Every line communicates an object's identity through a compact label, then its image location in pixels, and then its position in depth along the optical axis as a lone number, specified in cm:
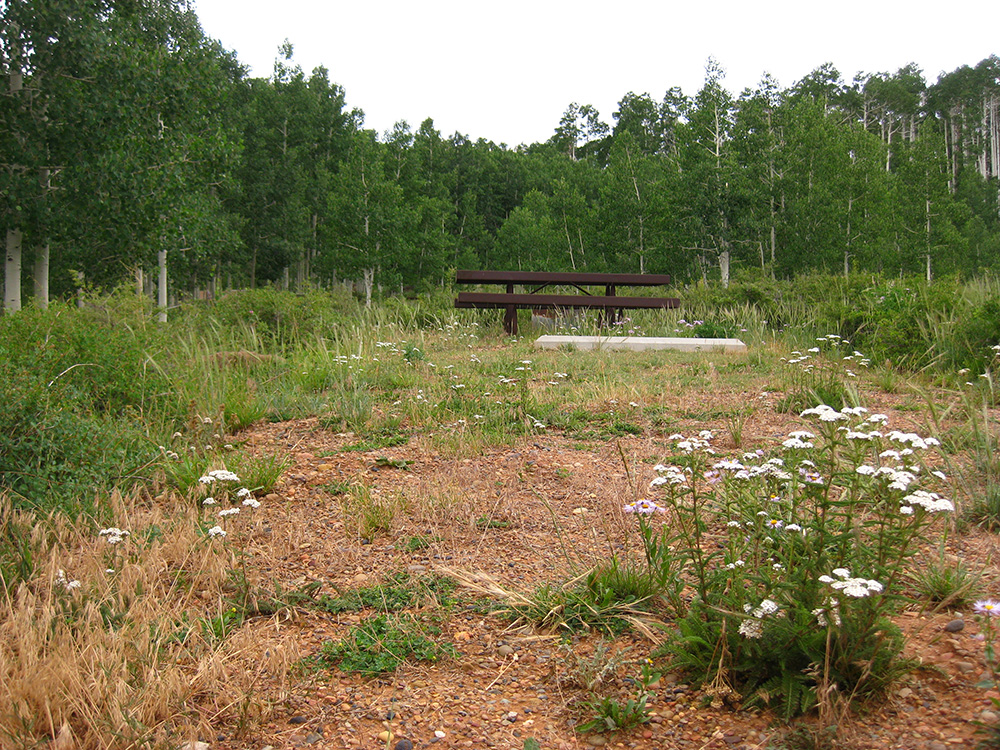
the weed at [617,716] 182
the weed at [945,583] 215
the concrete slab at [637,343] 808
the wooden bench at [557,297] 1009
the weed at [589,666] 195
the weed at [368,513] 310
